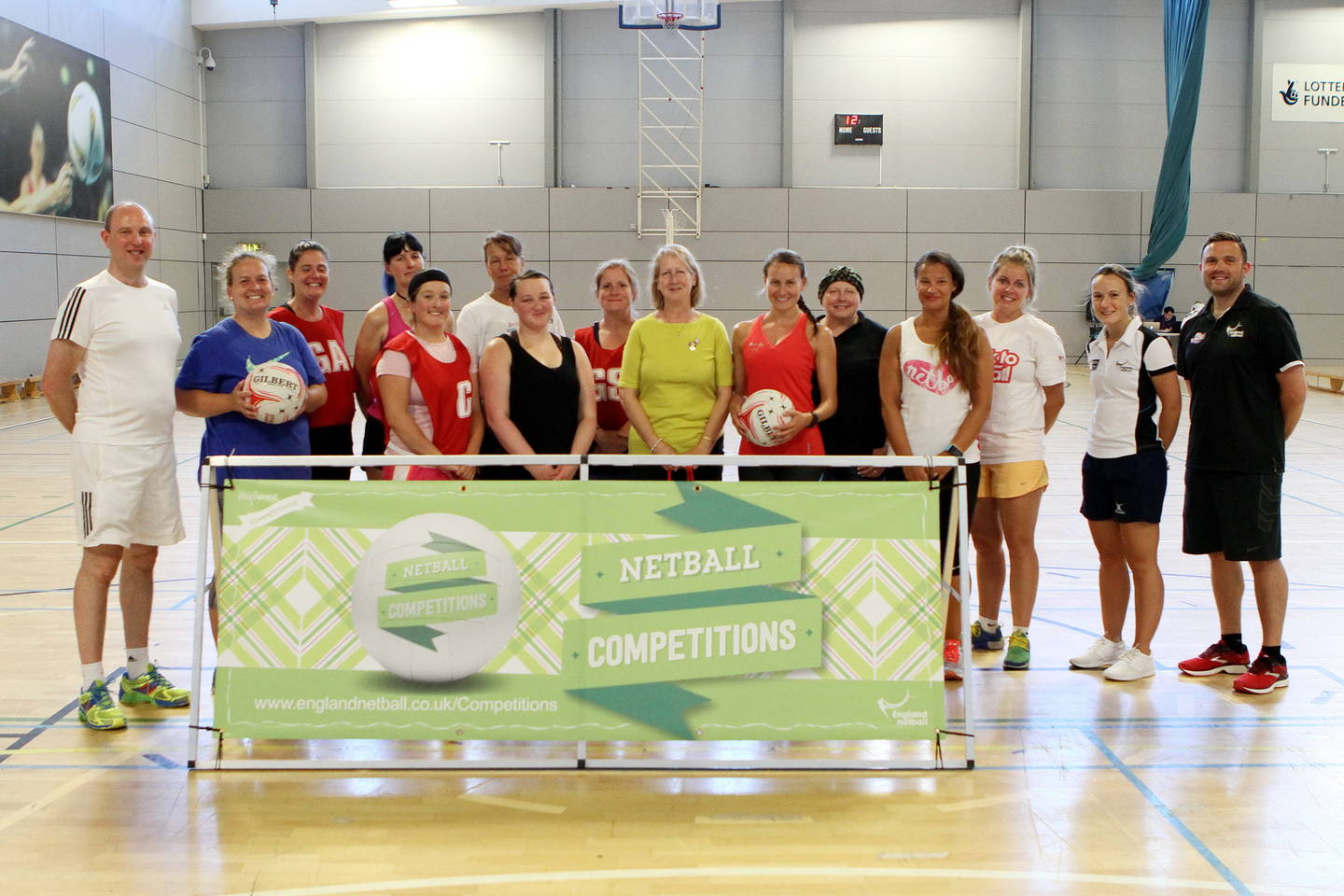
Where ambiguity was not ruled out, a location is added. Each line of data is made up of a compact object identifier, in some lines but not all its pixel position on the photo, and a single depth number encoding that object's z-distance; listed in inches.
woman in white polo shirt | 180.7
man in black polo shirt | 175.2
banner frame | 142.2
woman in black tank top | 168.4
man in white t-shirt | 156.7
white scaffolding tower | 787.4
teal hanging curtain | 734.5
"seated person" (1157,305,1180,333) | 776.3
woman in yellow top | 176.4
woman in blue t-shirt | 160.7
